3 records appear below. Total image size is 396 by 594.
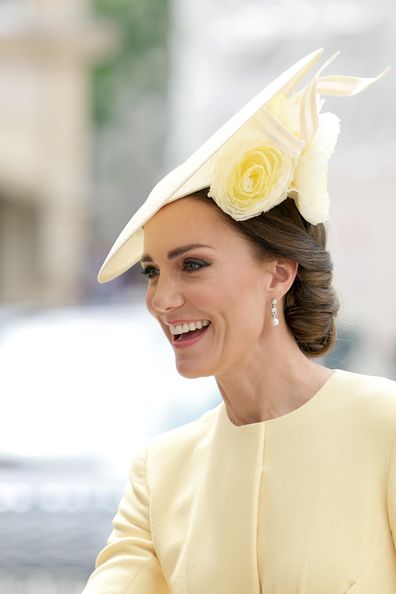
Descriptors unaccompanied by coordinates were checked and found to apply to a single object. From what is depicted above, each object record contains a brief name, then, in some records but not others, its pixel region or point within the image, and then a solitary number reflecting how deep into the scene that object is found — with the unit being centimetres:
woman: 382
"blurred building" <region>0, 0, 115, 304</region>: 3395
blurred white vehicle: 881
